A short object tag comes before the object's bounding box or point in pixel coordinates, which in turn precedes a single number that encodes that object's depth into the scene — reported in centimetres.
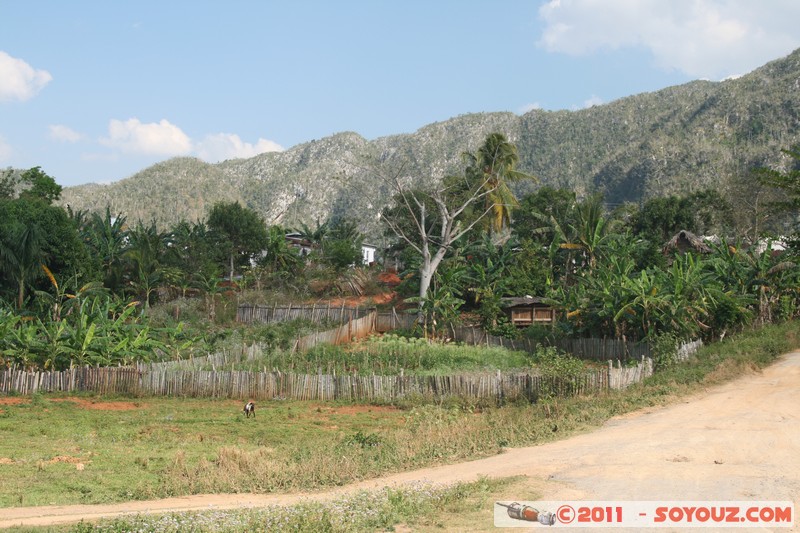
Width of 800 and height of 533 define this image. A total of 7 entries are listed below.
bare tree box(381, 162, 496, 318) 3475
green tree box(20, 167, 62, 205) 4609
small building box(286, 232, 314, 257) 5734
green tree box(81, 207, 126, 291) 3981
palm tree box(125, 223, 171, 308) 3806
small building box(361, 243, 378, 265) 6625
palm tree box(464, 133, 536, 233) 4256
